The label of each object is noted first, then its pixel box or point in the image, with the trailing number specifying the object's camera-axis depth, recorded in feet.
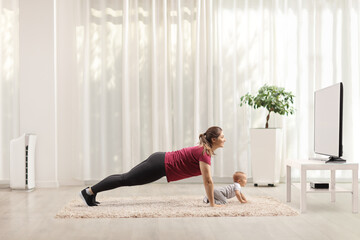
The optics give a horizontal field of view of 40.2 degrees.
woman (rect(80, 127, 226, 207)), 13.89
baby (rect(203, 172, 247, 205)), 14.49
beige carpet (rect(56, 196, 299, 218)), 12.82
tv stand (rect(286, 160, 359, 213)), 13.15
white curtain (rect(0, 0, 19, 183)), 19.94
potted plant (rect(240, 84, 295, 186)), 19.22
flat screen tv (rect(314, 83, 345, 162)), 13.17
